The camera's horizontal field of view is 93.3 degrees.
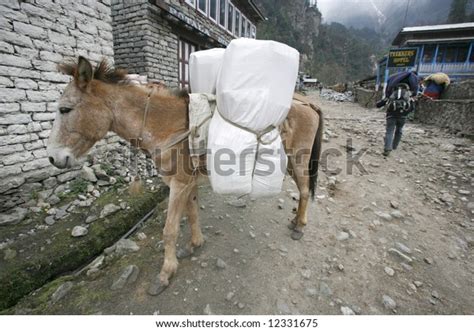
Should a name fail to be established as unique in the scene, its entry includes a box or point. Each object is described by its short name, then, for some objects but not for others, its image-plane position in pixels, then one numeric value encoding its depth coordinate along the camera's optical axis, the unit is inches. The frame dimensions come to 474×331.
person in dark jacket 212.1
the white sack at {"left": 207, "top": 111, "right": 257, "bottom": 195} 78.8
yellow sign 674.8
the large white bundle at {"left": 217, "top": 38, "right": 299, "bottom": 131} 75.4
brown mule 74.6
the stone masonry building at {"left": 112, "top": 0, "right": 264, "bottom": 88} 266.4
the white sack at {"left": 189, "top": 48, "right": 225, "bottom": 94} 91.0
